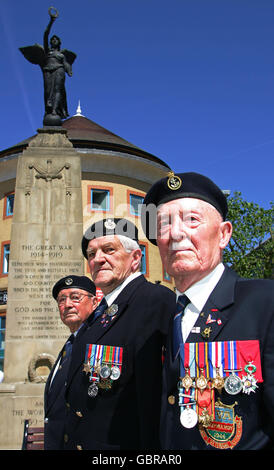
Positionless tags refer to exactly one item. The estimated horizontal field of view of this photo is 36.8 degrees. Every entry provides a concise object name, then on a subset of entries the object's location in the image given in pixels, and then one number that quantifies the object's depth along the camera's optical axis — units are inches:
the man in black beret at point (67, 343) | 132.7
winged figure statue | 367.2
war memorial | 259.4
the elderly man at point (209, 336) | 63.0
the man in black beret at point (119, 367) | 86.7
